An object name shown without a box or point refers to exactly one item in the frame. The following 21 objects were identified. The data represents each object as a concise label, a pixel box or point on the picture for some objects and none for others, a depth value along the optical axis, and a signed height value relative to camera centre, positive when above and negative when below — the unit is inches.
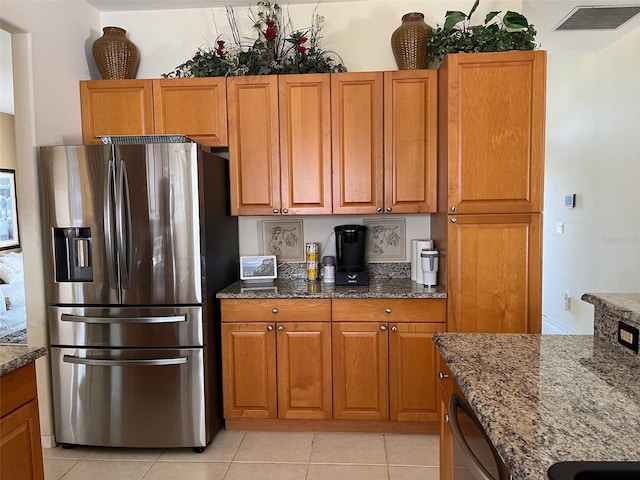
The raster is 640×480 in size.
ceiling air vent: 118.6 +55.4
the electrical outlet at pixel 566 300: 175.5 -38.5
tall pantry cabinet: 94.5 +4.7
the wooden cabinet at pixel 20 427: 52.9 -27.4
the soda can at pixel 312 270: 116.9 -15.9
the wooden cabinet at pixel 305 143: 105.8 +17.6
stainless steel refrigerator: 92.5 -16.5
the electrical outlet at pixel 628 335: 50.1 -15.6
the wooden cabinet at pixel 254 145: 106.6 +17.5
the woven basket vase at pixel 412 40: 104.0 +42.0
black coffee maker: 110.0 -11.1
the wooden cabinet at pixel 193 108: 107.7 +27.3
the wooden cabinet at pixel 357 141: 104.7 +17.6
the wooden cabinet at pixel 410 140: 103.6 +17.4
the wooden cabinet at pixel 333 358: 100.1 -34.9
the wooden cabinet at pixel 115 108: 109.1 +28.1
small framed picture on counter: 115.3 -15.0
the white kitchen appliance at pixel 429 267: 102.1 -13.7
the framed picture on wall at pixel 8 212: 216.2 +3.3
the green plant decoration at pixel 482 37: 97.3 +40.1
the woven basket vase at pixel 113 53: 110.1 +42.6
